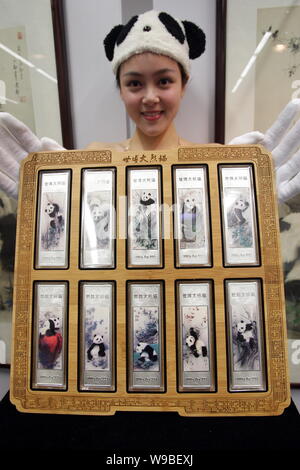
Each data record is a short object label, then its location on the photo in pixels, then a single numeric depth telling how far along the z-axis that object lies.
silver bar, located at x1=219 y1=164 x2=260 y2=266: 0.68
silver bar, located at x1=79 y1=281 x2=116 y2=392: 0.67
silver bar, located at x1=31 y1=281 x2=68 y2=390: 0.68
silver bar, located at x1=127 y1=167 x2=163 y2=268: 0.69
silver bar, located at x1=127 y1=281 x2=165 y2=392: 0.66
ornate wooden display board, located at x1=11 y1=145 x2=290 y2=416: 0.65
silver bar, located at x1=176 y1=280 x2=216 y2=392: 0.66
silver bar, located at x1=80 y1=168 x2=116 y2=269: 0.70
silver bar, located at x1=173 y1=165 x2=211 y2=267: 0.68
